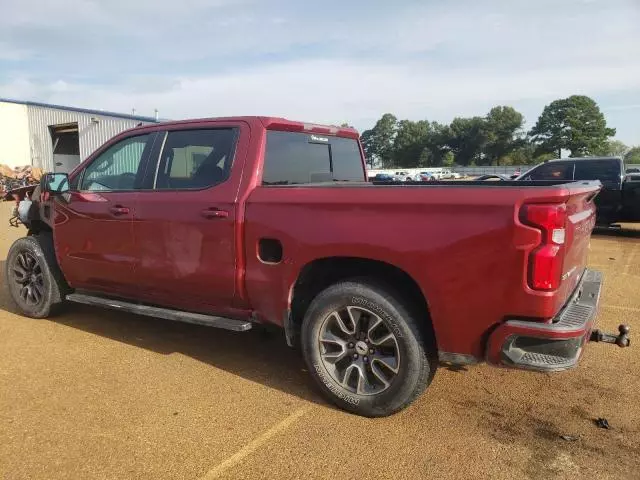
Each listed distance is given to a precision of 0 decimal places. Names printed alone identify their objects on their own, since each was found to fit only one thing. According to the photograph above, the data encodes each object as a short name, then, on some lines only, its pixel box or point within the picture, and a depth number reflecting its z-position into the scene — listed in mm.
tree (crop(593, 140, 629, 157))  97425
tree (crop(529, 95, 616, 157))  97688
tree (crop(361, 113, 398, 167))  129375
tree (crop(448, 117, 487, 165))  112875
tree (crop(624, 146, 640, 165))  92750
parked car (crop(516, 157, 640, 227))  10836
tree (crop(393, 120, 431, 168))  122062
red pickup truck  2834
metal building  27469
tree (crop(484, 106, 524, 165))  110688
